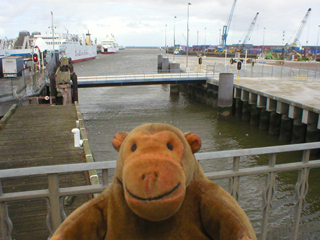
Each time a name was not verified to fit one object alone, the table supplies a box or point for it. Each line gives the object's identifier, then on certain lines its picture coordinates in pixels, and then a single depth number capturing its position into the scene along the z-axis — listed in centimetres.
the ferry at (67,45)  6506
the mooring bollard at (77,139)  840
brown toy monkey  162
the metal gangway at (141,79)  2573
